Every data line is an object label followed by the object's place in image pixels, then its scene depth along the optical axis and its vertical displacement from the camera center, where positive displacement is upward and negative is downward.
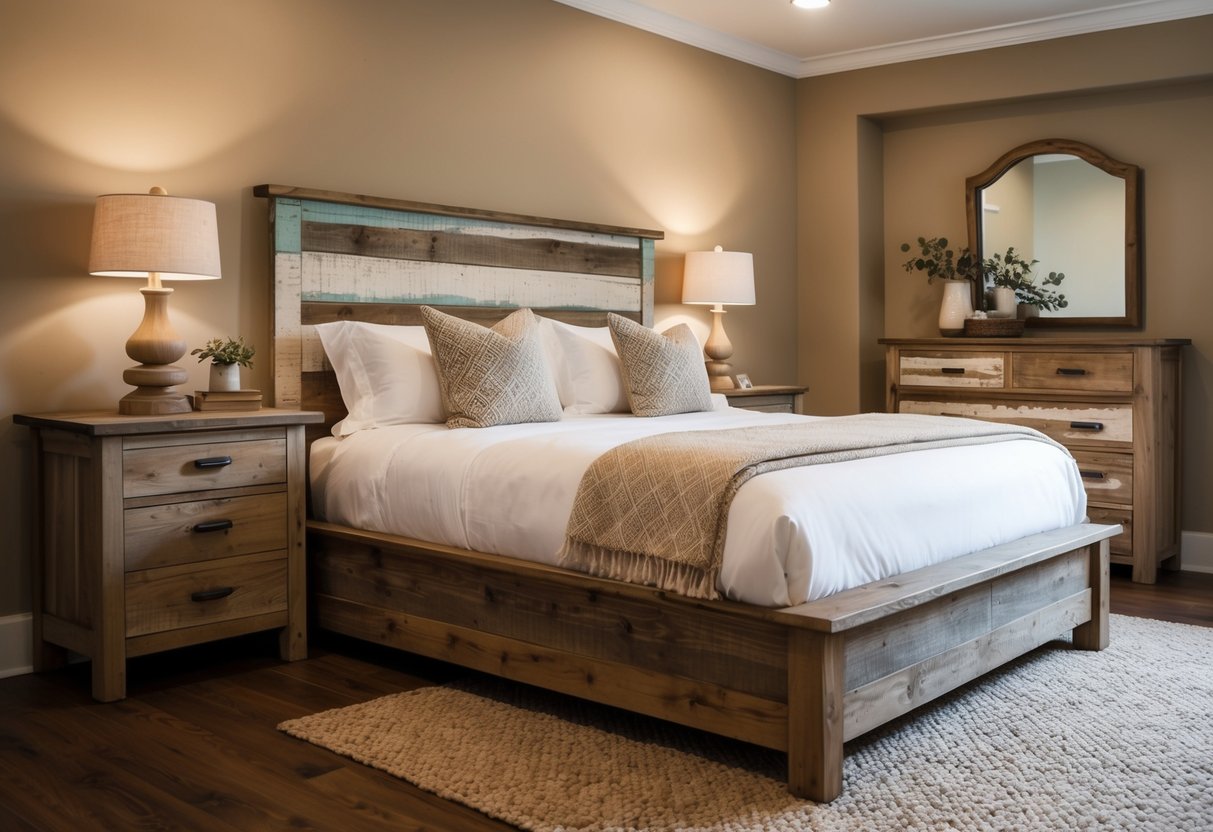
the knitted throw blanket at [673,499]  2.46 -0.21
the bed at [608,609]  2.36 -0.50
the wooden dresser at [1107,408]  4.56 -0.02
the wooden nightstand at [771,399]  4.97 +0.02
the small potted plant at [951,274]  5.46 +0.63
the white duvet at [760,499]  2.38 -0.24
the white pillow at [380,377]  3.57 +0.08
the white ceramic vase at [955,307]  5.45 +0.46
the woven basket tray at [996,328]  5.23 +0.34
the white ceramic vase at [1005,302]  5.34 +0.47
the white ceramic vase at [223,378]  3.32 +0.07
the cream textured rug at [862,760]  2.23 -0.79
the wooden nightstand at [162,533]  2.92 -0.35
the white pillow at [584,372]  4.05 +0.11
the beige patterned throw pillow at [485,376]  3.46 +0.08
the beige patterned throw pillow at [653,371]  4.05 +0.11
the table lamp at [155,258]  3.05 +0.39
